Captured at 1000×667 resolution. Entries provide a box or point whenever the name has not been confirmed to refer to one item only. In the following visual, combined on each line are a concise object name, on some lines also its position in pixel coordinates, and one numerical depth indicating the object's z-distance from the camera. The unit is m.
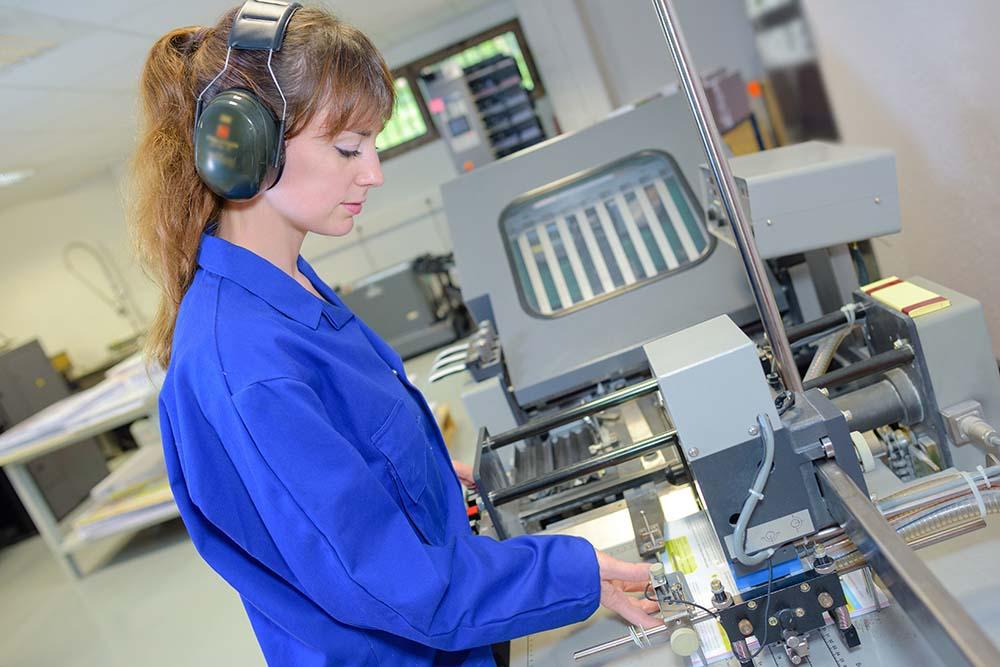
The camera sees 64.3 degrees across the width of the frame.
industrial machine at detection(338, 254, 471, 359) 6.45
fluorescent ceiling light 5.73
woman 0.81
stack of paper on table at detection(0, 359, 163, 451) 3.96
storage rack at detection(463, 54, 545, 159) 5.72
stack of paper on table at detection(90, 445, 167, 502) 4.15
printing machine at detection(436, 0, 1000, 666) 0.87
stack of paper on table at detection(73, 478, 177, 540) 3.89
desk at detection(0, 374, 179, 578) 3.94
